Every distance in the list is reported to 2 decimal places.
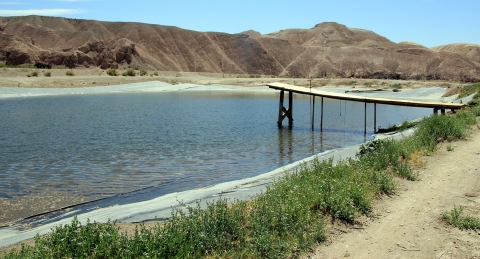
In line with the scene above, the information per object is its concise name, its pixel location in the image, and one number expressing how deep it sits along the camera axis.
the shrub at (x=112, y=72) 57.19
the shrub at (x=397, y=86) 46.59
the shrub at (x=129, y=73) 58.84
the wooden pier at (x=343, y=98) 18.89
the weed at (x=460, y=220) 5.97
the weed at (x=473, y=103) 19.23
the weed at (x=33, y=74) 46.52
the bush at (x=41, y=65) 59.97
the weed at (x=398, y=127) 17.98
